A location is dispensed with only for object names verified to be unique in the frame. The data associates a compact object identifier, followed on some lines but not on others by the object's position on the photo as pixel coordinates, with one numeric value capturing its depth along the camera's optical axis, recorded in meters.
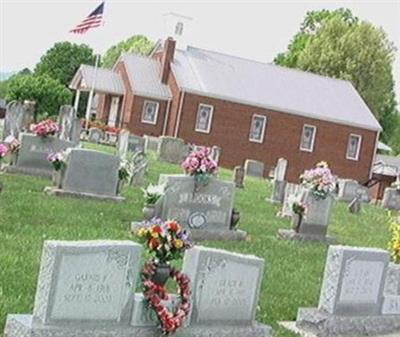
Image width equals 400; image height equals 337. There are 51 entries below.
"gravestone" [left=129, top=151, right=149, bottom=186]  20.06
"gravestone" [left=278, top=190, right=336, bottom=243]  15.80
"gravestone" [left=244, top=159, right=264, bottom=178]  34.00
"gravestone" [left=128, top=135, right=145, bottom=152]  30.45
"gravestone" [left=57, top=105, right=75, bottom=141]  25.48
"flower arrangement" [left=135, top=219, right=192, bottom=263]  7.27
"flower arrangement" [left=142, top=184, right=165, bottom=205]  13.54
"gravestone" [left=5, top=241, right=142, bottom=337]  6.42
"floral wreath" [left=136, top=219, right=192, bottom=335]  7.01
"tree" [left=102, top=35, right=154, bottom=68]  97.19
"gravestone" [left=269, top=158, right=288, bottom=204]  22.27
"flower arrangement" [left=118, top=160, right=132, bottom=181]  16.29
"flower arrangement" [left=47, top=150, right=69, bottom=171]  15.38
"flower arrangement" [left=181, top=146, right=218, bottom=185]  13.66
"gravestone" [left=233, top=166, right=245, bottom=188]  25.38
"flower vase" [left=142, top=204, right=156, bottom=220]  13.54
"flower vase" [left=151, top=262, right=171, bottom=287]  7.17
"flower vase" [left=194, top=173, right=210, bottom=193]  13.76
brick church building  44.06
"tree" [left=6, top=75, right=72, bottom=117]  50.50
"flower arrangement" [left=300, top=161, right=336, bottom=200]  15.88
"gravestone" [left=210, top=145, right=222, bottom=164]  30.37
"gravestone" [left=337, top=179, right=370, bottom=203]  28.90
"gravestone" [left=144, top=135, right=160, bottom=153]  35.01
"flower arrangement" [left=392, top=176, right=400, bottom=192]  31.32
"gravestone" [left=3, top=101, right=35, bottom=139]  22.62
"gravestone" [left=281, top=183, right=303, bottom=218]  16.52
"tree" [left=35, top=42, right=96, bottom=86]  76.00
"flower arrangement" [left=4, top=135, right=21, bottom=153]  17.94
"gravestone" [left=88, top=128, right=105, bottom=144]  36.31
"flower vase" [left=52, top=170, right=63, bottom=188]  15.62
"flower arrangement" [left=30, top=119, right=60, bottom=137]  18.11
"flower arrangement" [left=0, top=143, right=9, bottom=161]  14.12
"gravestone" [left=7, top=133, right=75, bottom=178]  18.08
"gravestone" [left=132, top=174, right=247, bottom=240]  13.66
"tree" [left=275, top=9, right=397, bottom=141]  64.88
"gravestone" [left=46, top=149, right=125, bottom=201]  15.45
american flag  36.00
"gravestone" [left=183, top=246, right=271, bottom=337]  7.43
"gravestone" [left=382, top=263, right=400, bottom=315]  9.83
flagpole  43.67
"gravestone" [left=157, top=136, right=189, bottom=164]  31.92
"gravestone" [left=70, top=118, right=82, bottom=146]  25.72
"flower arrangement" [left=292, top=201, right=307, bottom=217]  15.80
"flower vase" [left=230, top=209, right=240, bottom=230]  14.42
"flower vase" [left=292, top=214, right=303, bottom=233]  15.79
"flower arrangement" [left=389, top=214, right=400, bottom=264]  10.95
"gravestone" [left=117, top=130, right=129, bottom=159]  26.77
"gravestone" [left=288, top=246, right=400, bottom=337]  8.93
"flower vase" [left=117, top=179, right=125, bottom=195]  16.42
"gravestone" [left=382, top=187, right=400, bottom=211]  30.05
